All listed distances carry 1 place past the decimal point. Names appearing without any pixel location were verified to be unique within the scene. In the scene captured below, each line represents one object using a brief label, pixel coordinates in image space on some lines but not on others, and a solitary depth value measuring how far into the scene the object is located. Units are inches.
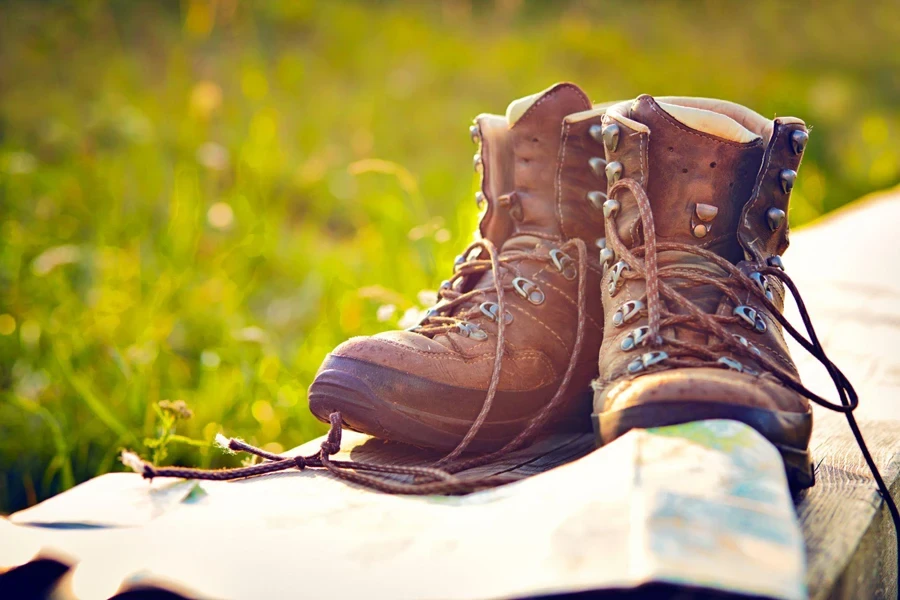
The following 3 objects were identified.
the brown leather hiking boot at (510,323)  48.5
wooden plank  35.3
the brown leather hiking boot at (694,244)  41.4
